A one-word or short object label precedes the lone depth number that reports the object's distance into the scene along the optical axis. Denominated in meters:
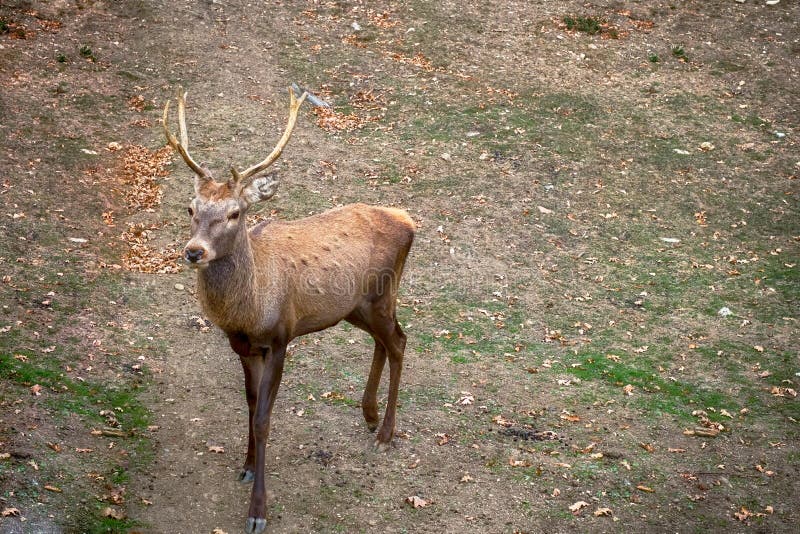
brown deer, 14.70
